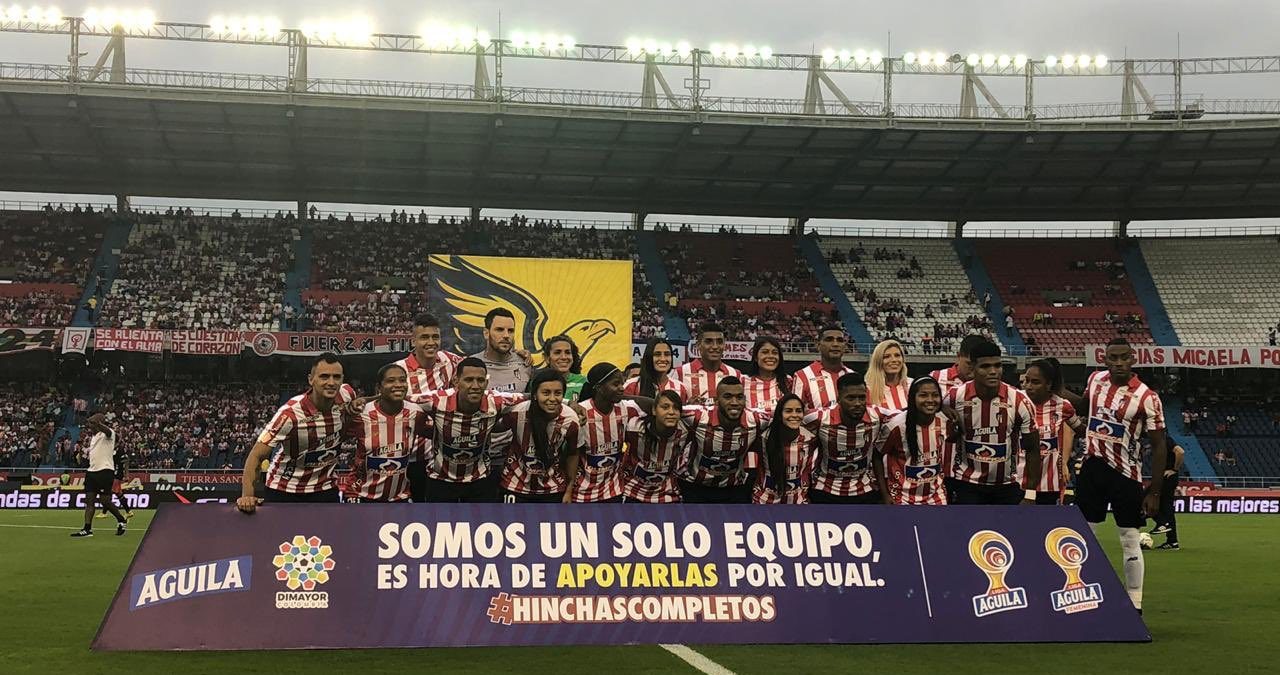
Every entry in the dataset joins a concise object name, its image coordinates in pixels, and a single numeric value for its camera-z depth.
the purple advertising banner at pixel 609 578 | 6.94
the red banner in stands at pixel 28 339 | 34.81
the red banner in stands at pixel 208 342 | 35.38
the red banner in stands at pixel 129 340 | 35.12
